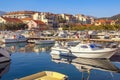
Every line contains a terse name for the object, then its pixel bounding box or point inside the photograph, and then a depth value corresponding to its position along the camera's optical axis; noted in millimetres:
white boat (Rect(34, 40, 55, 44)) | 22746
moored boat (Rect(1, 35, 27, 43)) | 23511
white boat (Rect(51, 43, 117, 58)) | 12950
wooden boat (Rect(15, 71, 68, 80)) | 7036
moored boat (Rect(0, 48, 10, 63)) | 12100
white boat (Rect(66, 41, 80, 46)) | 19389
